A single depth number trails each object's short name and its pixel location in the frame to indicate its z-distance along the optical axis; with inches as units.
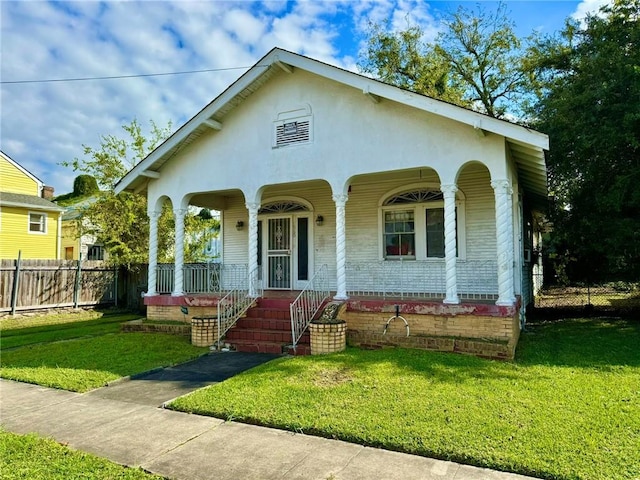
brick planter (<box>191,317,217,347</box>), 375.2
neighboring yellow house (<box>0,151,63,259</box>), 885.2
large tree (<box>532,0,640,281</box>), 426.9
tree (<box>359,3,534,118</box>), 903.7
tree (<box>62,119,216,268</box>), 713.6
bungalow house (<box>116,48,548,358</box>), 342.3
